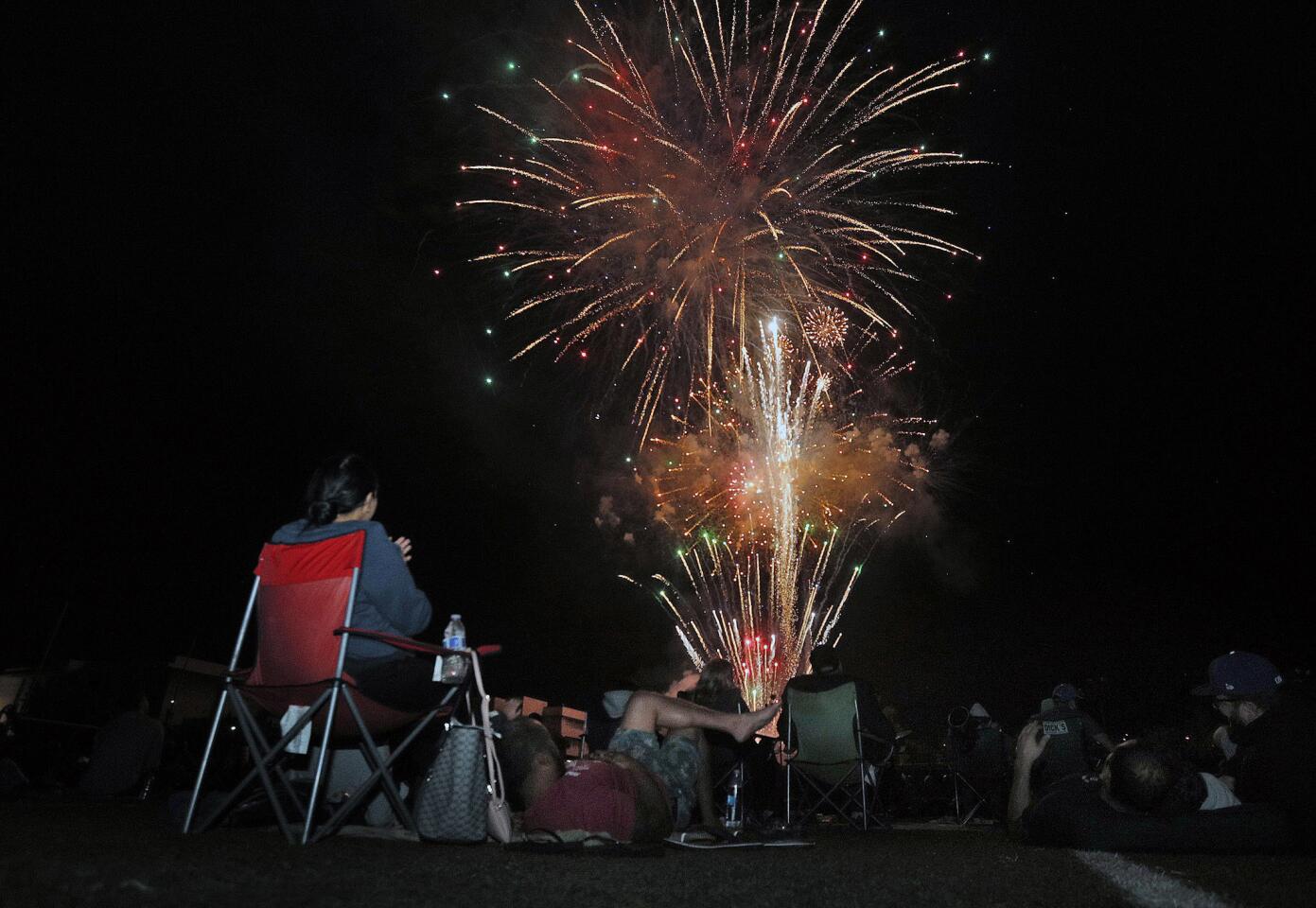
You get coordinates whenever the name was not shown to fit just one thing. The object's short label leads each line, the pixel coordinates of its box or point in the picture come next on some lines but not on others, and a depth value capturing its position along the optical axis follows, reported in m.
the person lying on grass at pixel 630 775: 3.07
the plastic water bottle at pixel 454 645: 3.02
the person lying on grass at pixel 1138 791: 3.58
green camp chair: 6.48
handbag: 2.88
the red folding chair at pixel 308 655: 2.75
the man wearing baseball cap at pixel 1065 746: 5.52
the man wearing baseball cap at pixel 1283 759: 3.39
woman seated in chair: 2.94
